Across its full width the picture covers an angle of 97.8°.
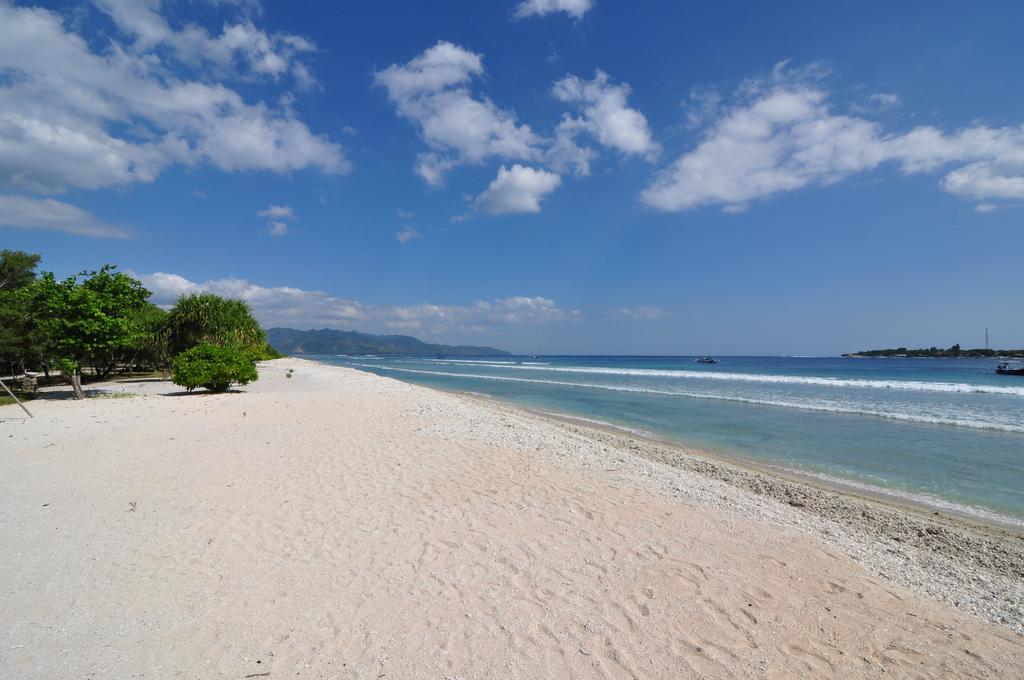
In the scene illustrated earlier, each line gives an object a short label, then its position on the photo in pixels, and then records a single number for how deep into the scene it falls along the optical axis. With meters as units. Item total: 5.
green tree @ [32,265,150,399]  17.14
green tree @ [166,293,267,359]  28.02
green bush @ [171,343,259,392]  19.73
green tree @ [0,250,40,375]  17.28
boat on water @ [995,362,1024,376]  46.01
